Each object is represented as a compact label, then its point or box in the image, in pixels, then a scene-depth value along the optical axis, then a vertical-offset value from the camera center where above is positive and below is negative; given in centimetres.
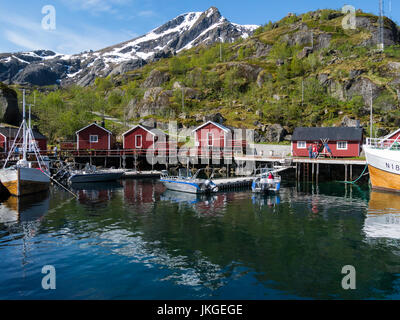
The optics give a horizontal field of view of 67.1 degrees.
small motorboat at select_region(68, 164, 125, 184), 4344 -290
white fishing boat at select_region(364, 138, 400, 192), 3338 -154
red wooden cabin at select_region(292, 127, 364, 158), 4944 +232
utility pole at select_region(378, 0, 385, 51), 10191 +3993
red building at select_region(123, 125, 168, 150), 5806 +317
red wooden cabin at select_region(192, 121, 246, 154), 5684 +314
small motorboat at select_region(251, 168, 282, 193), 3453 -354
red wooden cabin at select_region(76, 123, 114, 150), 5753 +339
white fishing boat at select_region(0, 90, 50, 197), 3180 -243
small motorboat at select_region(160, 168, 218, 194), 3503 -354
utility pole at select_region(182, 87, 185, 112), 10186 +1840
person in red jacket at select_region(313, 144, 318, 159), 5068 +60
